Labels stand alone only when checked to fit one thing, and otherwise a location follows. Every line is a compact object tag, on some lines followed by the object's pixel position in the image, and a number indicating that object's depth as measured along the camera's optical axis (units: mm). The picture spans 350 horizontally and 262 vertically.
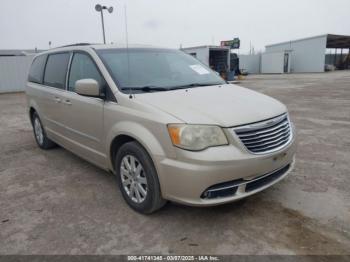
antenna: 2909
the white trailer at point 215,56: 21403
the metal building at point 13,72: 16953
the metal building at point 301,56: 33750
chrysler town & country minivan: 2443
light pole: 11602
